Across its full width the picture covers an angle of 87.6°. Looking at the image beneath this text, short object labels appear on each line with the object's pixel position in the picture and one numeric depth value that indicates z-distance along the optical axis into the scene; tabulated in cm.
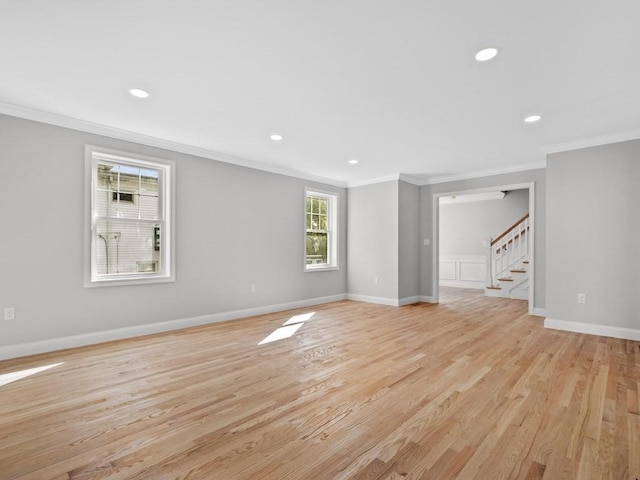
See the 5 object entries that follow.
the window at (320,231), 661
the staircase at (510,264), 752
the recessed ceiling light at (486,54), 234
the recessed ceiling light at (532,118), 354
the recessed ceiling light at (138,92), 301
